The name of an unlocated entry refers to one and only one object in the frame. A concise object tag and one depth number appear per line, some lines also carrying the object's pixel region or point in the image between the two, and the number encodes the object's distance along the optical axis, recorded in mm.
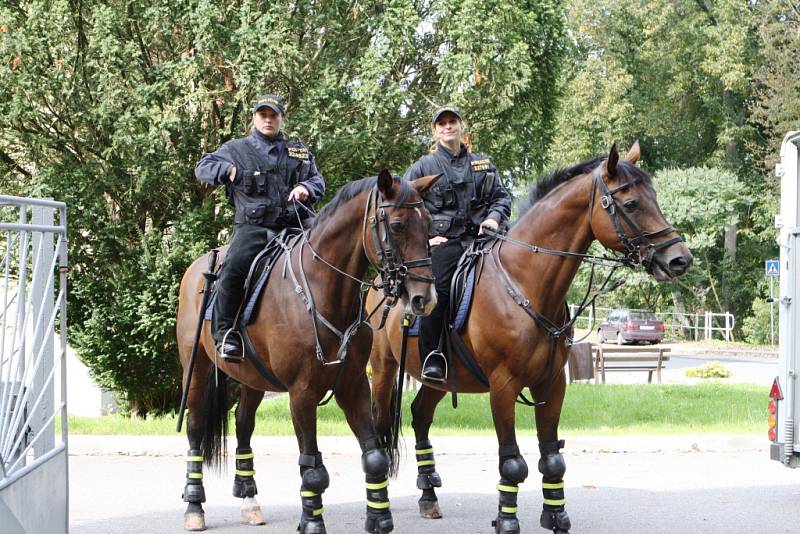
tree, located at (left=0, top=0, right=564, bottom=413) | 26609
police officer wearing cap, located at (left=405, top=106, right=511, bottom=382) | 15758
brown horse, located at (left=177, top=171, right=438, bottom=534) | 12508
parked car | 84250
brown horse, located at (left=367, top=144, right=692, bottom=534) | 13539
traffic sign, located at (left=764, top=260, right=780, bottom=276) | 65462
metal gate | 9539
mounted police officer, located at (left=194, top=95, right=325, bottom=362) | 14750
